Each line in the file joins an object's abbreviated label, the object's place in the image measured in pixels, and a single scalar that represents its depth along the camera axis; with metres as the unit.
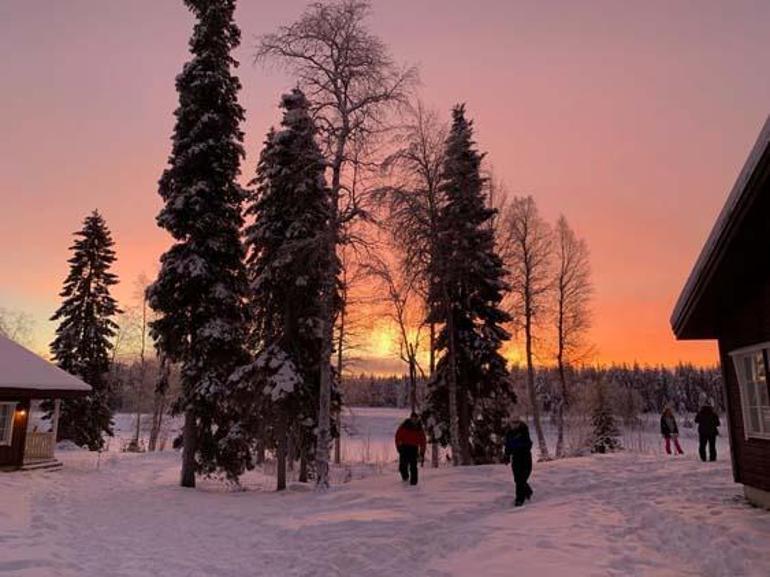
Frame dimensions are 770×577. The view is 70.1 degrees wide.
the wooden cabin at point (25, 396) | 21.09
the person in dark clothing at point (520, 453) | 12.22
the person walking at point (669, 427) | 23.03
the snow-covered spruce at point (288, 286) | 19.94
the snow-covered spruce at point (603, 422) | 36.69
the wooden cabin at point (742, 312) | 8.74
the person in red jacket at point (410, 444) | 14.99
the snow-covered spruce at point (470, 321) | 23.33
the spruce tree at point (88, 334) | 34.31
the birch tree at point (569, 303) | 31.89
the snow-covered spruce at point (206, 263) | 19.86
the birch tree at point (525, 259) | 29.30
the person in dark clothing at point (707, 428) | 18.55
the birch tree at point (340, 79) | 17.62
